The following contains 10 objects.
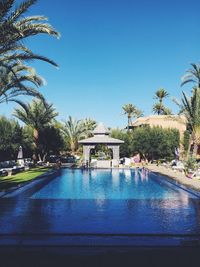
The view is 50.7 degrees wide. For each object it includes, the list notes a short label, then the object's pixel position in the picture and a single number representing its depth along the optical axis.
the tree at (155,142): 21.79
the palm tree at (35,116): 19.24
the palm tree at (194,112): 16.52
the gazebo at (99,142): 19.87
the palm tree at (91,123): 35.27
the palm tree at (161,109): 39.89
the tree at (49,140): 20.92
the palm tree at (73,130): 25.45
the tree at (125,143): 23.47
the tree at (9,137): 18.01
